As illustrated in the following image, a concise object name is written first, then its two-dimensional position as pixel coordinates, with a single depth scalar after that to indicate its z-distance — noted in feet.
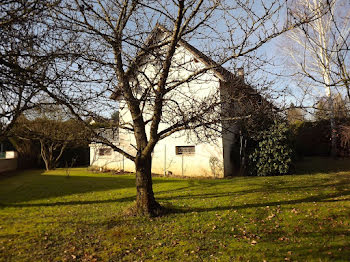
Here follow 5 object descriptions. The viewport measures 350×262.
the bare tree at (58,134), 16.02
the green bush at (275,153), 37.76
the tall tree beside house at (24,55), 10.62
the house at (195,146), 17.93
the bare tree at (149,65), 14.35
